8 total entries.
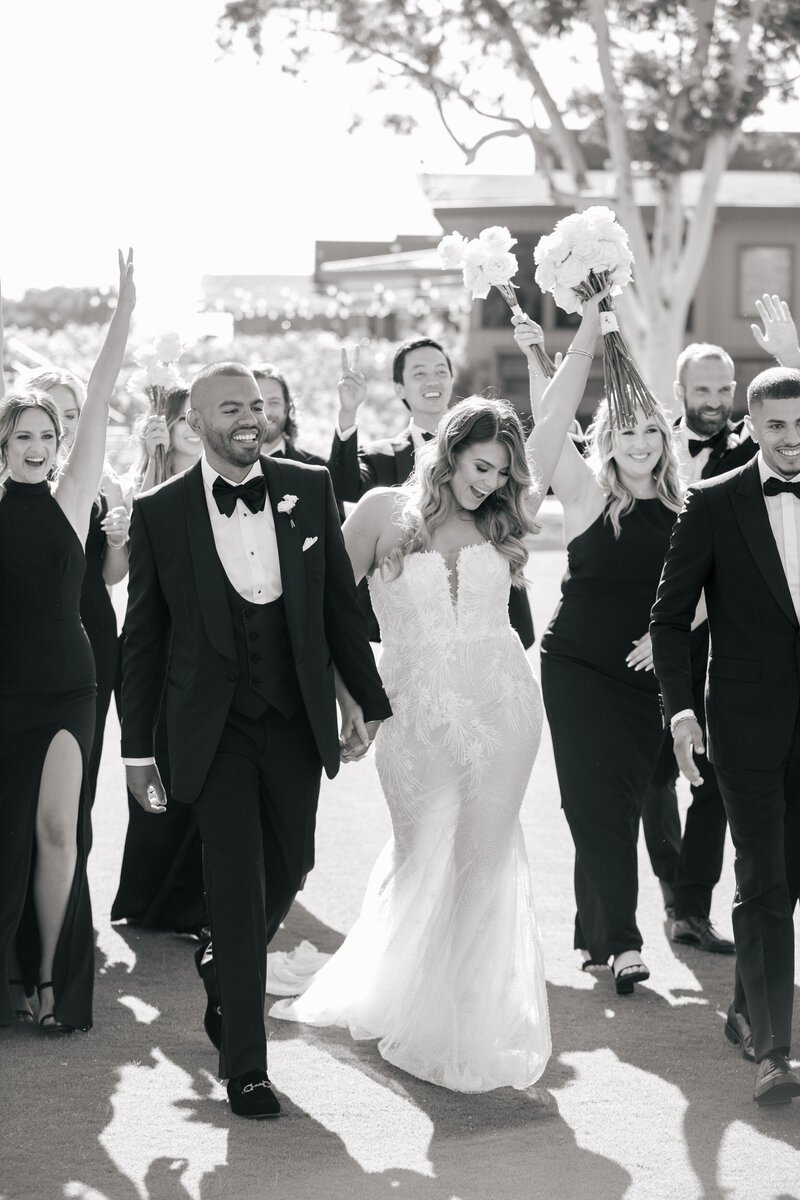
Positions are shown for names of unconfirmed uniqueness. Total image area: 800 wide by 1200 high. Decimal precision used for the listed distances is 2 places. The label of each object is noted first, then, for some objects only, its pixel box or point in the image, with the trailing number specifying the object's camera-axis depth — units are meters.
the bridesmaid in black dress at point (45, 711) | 5.90
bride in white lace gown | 5.41
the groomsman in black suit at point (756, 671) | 5.28
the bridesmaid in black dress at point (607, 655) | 6.62
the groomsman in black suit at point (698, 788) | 7.14
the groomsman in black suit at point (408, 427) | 7.90
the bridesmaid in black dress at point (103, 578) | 7.16
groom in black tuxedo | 5.06
